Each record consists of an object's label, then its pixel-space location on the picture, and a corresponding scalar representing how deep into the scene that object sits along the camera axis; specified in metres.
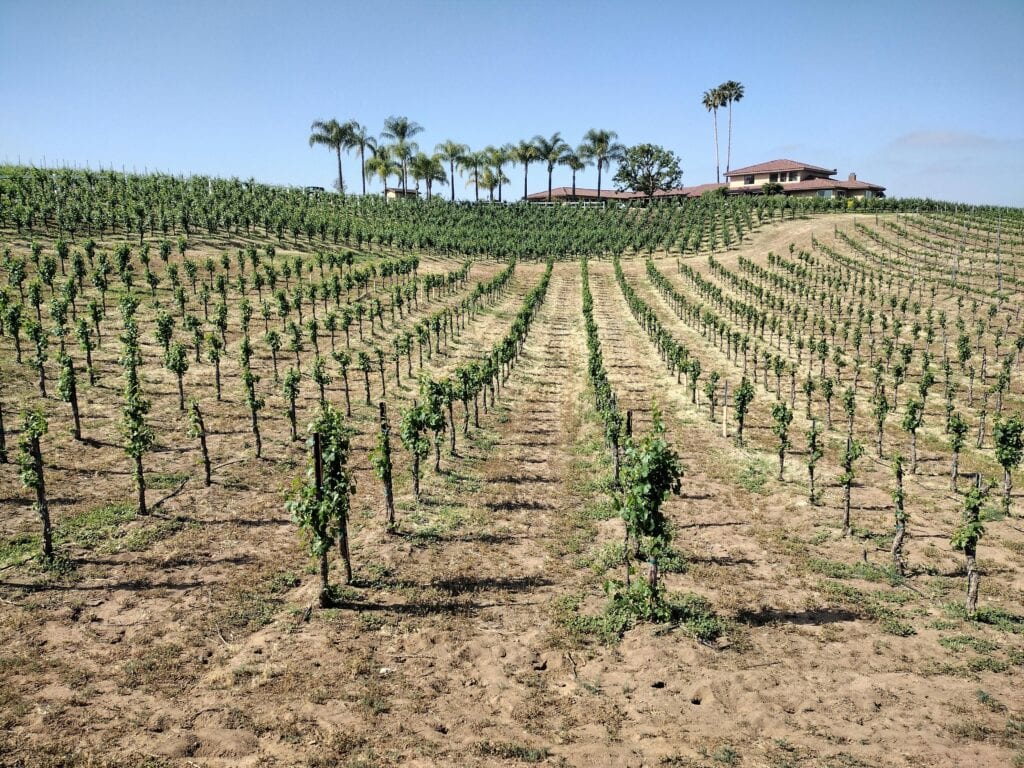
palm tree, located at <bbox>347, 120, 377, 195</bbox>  105.00
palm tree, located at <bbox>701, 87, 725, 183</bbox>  137.25
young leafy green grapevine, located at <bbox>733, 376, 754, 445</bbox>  27.56
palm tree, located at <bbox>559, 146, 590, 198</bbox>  120.40
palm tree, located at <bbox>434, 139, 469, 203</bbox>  112.94
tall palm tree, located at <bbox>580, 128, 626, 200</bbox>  121.25
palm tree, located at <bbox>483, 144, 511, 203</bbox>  116.56
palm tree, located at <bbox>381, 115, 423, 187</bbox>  106.81
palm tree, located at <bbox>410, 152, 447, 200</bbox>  107.38
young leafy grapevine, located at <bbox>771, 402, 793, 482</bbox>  23.88
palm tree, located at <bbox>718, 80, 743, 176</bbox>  135.50
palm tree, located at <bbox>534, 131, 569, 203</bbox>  118.94
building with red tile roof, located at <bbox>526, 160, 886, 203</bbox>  124.25
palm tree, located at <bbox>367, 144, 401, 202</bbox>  100.25
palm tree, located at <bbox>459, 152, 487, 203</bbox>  114.62
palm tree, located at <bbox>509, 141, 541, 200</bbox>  118.44
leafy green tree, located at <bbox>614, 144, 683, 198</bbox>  129.50
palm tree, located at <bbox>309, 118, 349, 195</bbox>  103.31
